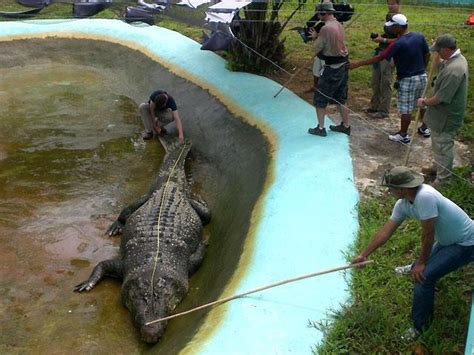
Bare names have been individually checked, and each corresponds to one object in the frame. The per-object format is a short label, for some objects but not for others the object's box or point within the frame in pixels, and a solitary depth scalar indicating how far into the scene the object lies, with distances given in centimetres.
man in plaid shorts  706
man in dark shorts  704
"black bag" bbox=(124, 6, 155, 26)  895
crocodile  536
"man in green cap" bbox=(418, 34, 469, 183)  578
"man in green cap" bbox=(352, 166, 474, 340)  380
